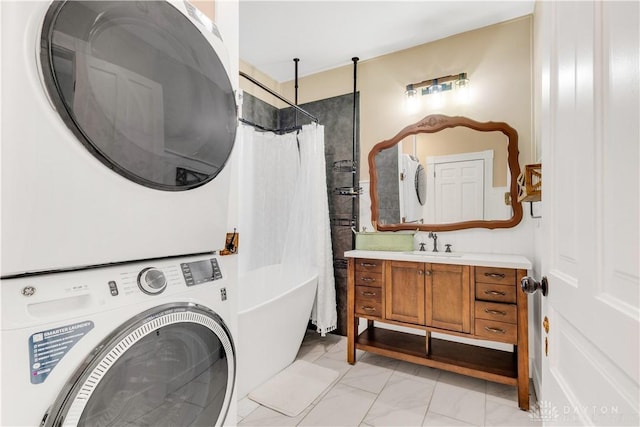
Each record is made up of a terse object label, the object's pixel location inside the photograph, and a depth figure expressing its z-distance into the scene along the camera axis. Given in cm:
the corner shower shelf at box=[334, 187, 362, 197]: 289
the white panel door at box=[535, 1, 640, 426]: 48
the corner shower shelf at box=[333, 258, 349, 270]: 293
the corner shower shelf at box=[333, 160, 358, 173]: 294
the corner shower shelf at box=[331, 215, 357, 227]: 291
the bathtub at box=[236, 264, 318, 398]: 187
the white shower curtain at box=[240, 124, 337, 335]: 238
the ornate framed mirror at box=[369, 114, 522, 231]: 232
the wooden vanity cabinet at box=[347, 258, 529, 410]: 186
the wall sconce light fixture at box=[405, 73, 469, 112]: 245
